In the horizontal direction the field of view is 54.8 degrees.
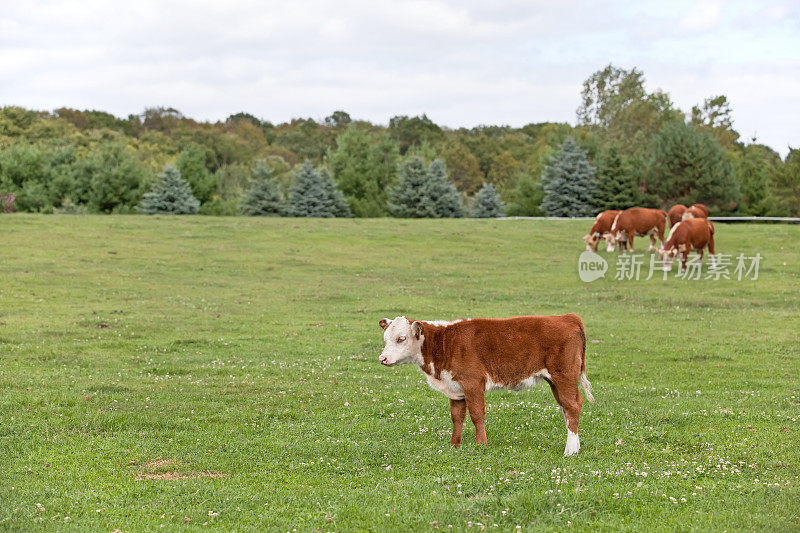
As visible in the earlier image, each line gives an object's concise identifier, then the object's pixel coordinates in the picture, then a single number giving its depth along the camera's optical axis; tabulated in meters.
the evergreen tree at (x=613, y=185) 58.53
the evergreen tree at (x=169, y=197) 54.34
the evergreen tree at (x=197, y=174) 63.31
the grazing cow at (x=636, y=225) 37.12
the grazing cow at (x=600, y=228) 37.79
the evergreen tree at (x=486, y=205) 62.00
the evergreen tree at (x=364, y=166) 71.56
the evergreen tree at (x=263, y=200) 58.50
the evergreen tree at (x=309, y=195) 59.19
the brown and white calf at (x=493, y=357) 9.45
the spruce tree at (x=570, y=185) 59.81
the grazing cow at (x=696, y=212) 34.22
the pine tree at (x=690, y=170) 55.81
